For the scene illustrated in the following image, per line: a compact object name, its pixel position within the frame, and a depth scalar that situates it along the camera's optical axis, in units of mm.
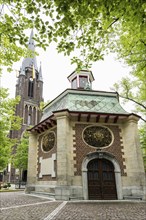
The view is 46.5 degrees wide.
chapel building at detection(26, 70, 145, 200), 11570
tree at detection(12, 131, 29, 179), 30891
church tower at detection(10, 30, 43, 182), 49969
